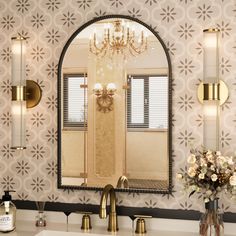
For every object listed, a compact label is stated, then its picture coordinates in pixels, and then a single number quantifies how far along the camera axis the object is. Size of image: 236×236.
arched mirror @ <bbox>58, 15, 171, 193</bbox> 2.55
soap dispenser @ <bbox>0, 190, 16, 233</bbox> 2.52
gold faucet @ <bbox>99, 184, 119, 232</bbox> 2.47
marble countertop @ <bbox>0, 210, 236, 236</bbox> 2.51
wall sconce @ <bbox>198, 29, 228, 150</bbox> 2.39
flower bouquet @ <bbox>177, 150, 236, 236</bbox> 2.27
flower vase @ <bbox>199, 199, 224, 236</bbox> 2.29
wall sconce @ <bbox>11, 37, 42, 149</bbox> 2.69
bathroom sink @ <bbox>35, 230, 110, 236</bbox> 2.51
